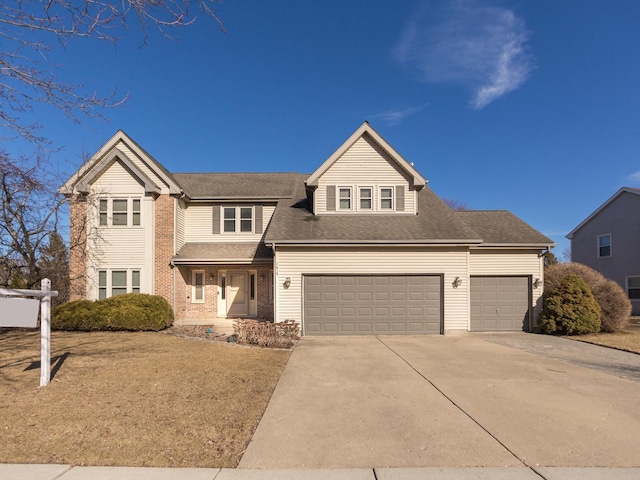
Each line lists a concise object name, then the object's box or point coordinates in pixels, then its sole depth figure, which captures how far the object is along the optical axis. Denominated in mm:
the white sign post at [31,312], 6238
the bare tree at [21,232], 14156
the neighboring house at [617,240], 24266
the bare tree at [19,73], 5188
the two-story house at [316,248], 14633
